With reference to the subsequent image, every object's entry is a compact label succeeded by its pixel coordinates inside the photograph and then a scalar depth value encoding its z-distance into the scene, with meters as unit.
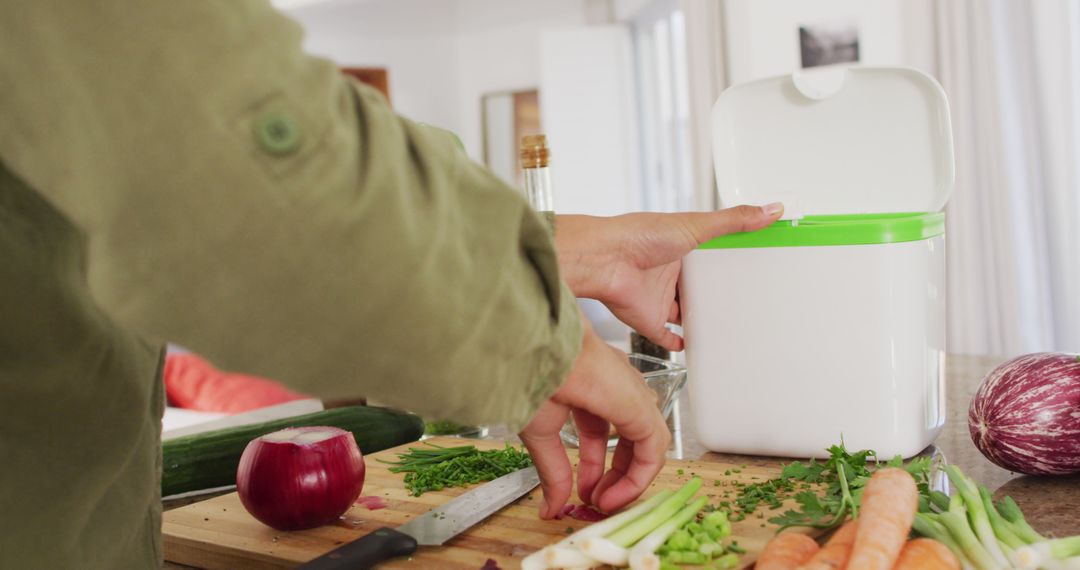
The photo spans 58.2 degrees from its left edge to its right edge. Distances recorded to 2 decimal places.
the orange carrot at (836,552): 0.73
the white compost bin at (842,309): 1.05
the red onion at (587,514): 0.95
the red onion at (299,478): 0.94
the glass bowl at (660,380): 1.23
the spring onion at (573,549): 0.77
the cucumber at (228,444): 1.20
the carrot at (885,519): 0.71
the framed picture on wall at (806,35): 3.88
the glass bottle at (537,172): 1.12
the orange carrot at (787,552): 0.74
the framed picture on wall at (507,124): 6.97
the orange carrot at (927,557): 0.72
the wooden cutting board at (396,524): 0.87
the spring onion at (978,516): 0.75
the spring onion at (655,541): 0.76
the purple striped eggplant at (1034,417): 0.95
